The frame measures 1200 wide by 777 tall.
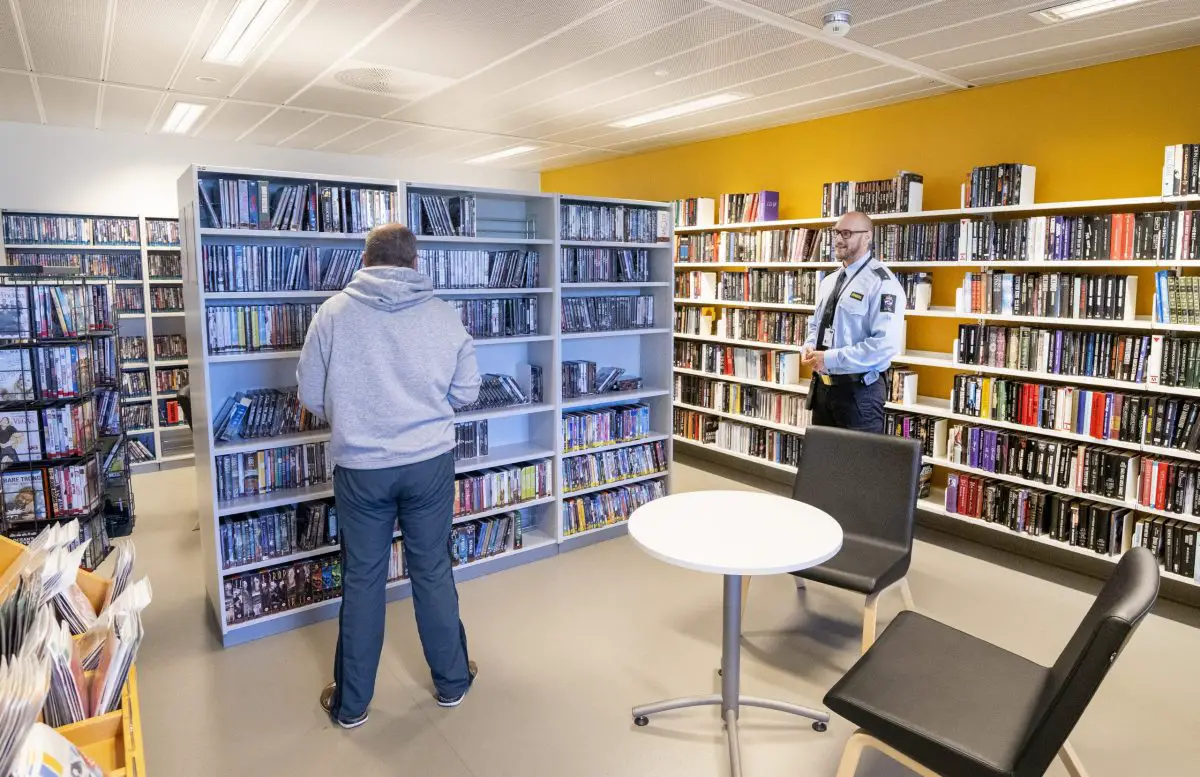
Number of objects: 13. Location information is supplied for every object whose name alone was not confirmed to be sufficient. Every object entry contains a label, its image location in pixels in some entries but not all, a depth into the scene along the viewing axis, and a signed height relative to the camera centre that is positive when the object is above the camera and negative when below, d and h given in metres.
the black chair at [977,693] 1.55 -1.02
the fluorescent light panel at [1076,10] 3.15 +1.29
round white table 2.14 -0.72
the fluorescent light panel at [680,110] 4.98 +1.45
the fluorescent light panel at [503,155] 7.39 +1.62
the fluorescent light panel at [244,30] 3.34 +1.39
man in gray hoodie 2.46 -0.41
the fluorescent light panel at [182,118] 5.48 +1.53
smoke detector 3.29 +1.29
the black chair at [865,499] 2.79 -0.81
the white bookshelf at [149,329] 6.13 -0.16
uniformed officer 3.68 -0.14
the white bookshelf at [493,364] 3.17 -0.29
